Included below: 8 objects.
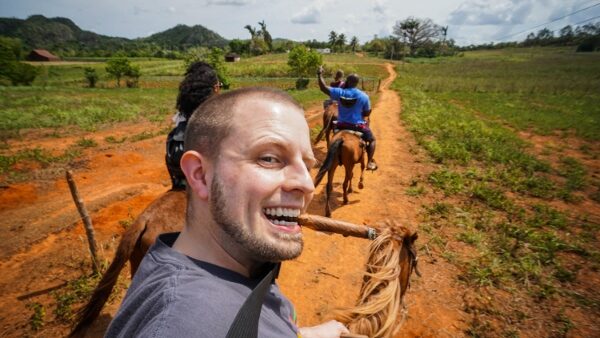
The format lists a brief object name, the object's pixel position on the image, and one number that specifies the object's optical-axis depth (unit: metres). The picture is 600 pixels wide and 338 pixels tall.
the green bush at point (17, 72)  33.47
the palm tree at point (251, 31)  93.50
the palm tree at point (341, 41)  102.18
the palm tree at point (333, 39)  102.00
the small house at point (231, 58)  78.31
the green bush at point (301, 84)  37.59
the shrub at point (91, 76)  36.06
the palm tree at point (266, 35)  97.41
